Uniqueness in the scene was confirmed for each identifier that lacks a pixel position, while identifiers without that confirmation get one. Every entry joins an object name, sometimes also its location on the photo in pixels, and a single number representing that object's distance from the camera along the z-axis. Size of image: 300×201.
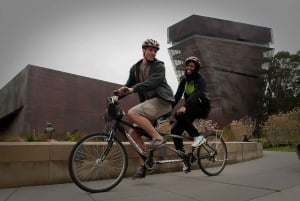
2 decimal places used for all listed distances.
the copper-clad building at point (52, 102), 22.14
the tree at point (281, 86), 62.03
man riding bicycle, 4.17
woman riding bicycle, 4.82
